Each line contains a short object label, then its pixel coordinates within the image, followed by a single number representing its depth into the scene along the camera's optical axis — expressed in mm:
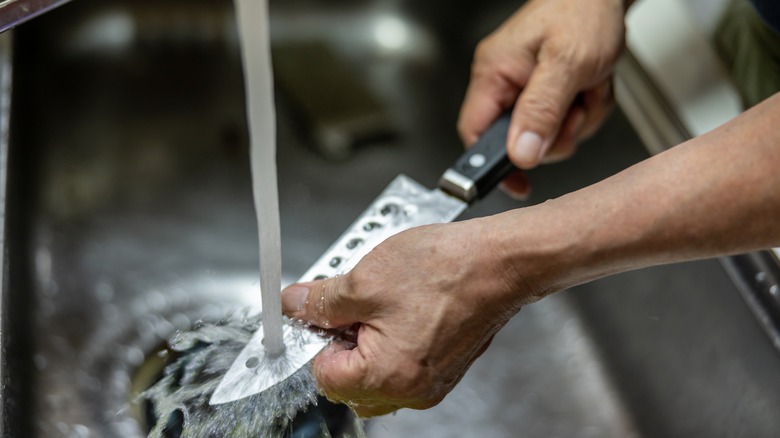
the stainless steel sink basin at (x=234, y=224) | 600
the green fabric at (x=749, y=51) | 653
